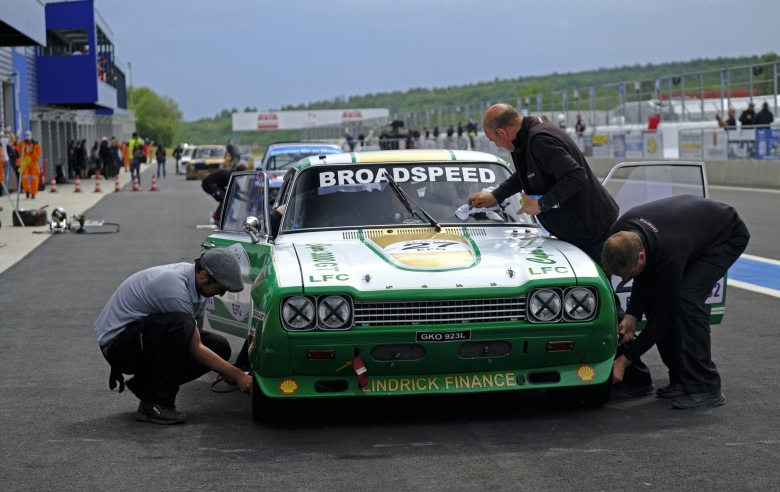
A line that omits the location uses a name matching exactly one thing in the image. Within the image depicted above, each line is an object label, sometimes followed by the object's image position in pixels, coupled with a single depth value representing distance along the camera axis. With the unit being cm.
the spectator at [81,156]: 4906
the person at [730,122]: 3020
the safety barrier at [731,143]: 2716
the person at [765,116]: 2773
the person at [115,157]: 5112
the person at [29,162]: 2976
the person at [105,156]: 5144
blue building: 2617
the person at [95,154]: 5043
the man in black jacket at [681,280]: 598
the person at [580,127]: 4156
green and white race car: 553
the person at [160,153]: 5367
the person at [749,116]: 2869
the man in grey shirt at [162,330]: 592
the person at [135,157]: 4347
